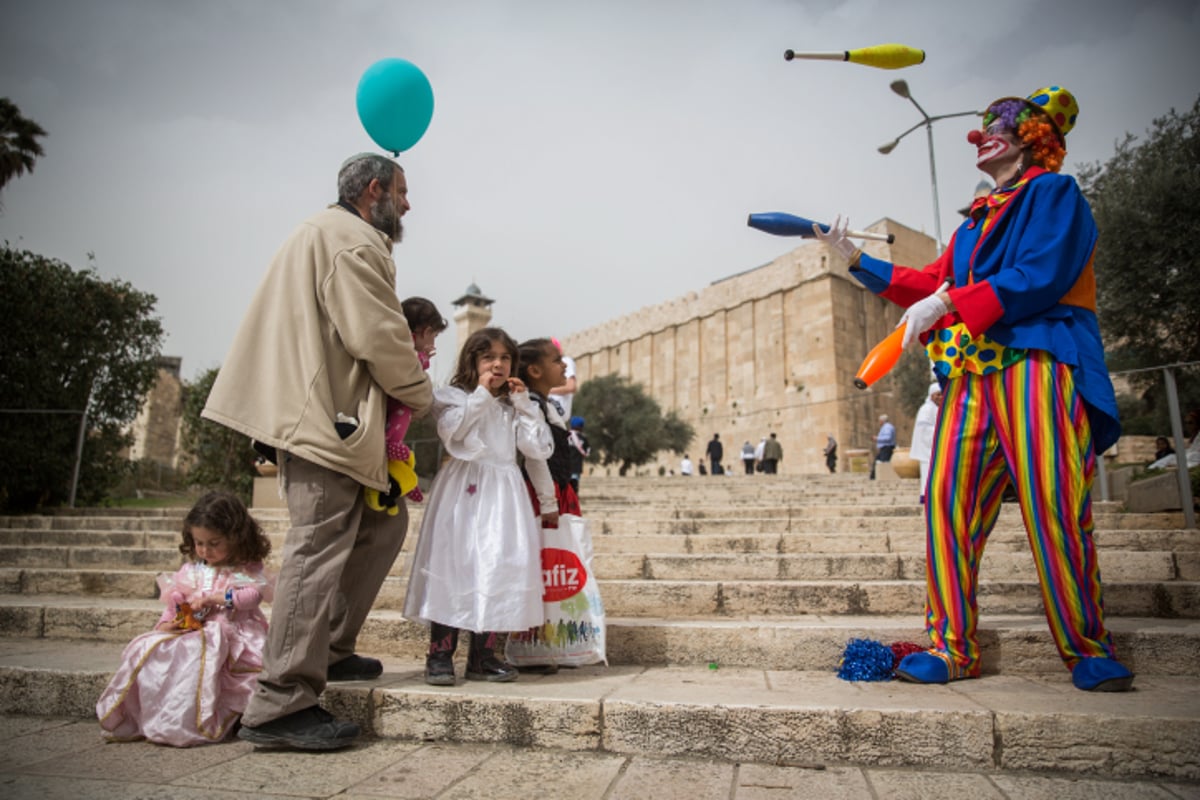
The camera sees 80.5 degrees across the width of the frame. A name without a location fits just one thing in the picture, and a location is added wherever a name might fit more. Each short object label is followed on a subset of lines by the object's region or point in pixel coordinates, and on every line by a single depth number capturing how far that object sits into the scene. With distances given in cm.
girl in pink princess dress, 252
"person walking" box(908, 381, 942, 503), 733
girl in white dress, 283
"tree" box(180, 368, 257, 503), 1429
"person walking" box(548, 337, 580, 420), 671
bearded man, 232
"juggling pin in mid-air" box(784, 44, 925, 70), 327
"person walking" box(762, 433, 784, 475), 2342
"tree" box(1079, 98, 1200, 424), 1135
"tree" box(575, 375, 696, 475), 3203
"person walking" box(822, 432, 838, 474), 2331
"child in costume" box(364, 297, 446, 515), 276
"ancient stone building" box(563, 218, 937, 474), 2945
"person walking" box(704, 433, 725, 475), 2450
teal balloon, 356
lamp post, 1370
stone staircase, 214
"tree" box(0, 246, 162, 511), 998
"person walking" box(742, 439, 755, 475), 2608
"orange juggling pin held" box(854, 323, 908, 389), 275
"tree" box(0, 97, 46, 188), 1527
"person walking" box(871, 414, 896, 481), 1467
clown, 252
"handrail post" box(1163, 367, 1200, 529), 483
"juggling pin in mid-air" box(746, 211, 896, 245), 316
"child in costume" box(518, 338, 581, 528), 345
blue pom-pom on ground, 274
